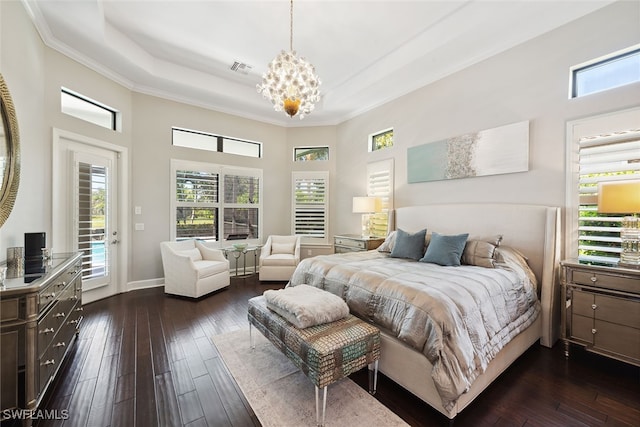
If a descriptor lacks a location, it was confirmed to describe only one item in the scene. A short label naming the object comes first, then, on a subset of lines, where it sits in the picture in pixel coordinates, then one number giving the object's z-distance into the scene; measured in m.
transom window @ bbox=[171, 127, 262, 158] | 5.04
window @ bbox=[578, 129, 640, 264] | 2.49
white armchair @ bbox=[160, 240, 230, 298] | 3.99
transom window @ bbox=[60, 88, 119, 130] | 3.56
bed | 1.70
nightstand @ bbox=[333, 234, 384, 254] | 4.52
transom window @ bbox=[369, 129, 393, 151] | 4.96
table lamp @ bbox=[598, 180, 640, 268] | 2.20
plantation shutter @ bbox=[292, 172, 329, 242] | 6.07
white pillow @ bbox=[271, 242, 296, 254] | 5.41
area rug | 1.71
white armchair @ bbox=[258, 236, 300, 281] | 4.93
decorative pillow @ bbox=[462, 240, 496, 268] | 2.76
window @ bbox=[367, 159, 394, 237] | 4.81
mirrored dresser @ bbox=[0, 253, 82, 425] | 1.56
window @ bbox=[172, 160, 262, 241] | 4.98
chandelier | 2.66
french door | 3.48
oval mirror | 2.21
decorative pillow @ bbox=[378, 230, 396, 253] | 3.65
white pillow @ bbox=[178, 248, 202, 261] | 4.46
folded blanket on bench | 1.96
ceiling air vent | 4.35
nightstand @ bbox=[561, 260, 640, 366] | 2.14
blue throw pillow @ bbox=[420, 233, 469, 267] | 2.86
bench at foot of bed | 1.66
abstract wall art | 3.18
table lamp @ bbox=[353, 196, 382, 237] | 4.67
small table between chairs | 5.07
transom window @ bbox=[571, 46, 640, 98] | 2.51
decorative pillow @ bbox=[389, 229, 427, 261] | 3.24
